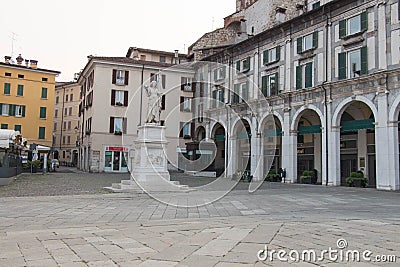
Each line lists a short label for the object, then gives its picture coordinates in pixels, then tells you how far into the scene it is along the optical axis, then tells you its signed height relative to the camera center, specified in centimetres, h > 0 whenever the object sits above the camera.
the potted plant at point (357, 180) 2414 -137
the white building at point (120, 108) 4128 +515
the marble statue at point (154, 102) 1920 +267
